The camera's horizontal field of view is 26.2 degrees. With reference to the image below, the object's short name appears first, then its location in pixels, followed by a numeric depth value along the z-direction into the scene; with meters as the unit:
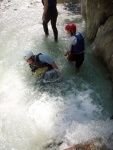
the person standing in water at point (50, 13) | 8.16
